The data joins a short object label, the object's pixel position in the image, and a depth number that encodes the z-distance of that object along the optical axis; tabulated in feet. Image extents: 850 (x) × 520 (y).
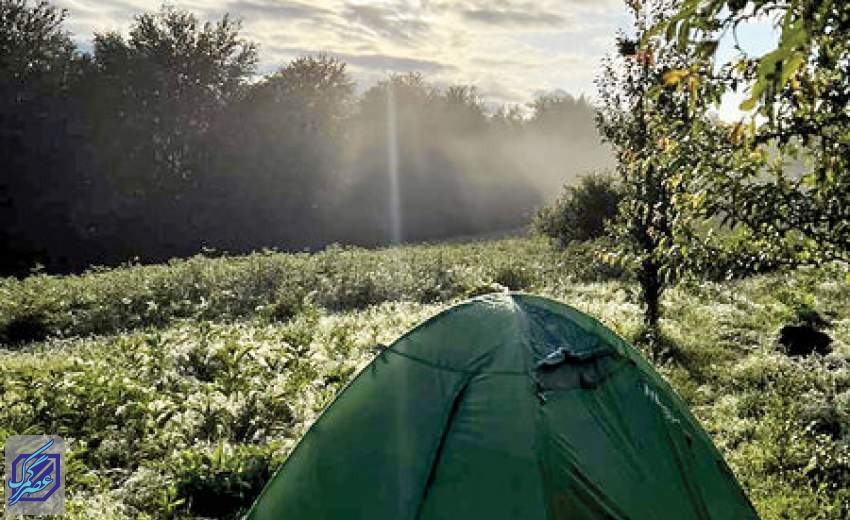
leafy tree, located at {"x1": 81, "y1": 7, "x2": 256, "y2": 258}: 123.54
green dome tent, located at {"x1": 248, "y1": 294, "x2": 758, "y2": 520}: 13.67
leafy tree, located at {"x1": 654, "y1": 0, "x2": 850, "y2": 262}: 13.28
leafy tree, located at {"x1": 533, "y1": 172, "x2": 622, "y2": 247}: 94.79
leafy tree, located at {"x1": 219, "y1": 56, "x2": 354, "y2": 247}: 134.82
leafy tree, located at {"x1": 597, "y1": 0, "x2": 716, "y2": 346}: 38.96
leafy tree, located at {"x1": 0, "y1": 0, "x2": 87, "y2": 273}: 113.39
